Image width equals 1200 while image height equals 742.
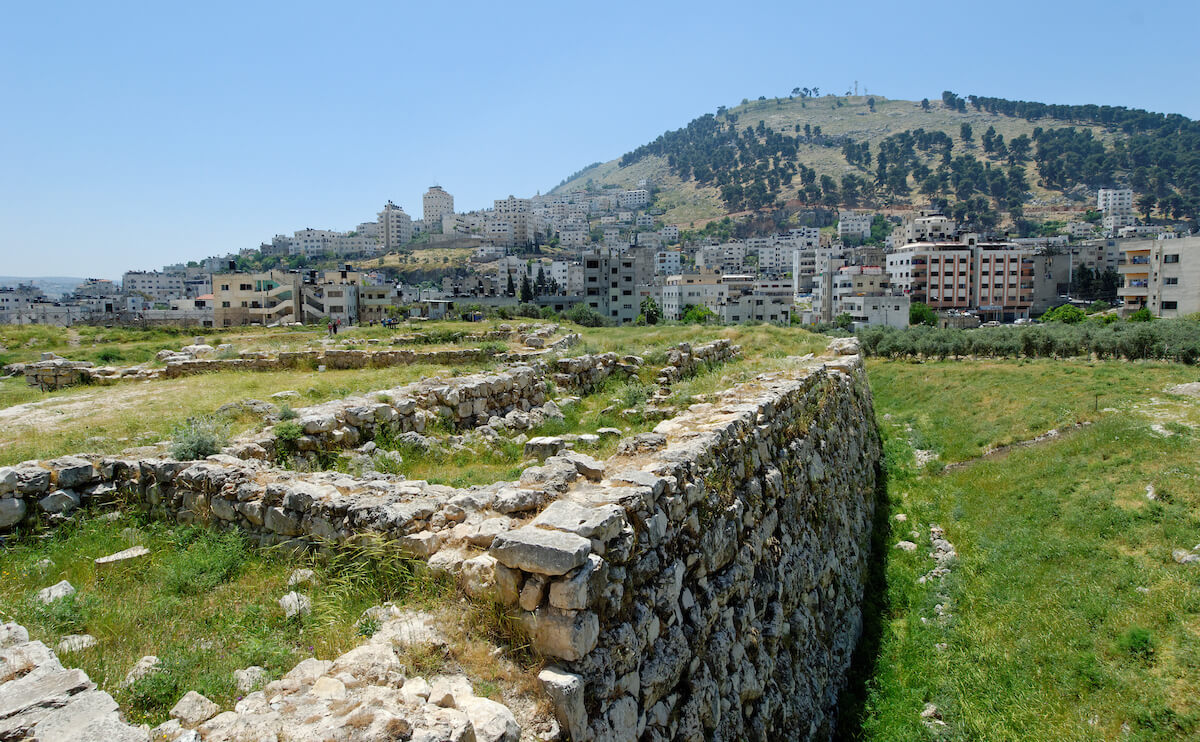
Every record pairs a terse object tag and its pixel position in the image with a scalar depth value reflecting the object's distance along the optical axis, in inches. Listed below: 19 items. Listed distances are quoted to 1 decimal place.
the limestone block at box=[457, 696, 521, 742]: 154.9
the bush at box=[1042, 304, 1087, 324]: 3200.3
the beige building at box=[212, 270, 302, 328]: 2790.4
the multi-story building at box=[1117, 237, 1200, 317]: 2581.2
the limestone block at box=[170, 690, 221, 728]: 159.6
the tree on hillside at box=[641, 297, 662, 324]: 2923.2
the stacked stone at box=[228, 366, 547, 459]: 400.5
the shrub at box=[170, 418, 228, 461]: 339.6
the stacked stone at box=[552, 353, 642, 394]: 667.4
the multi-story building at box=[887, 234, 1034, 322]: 4141.2
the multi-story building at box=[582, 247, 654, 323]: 3535.9
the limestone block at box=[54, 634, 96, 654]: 193.2
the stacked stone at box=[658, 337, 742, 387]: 671.8
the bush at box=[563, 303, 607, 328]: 2451.4
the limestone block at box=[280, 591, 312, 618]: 218.0
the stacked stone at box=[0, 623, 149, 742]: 141.3
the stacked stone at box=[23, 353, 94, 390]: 785.6
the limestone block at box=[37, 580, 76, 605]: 222.7
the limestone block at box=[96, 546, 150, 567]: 259.8
